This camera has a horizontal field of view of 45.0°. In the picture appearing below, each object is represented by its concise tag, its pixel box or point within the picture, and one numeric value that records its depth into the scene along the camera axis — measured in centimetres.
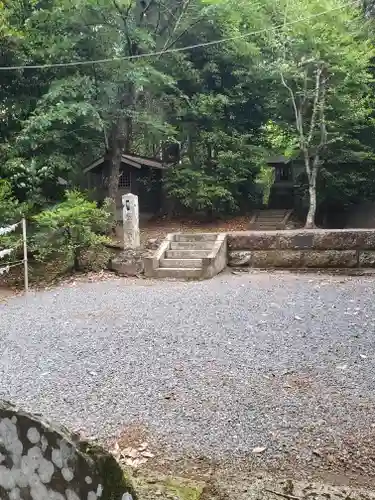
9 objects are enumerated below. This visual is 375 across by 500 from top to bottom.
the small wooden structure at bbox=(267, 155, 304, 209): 1469
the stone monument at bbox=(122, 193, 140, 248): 880
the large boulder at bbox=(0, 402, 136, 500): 89
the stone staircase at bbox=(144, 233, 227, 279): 751
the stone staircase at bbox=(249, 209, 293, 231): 1244
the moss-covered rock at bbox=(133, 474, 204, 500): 115
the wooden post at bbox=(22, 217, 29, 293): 728
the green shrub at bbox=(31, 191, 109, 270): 796
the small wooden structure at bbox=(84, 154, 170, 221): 1355
